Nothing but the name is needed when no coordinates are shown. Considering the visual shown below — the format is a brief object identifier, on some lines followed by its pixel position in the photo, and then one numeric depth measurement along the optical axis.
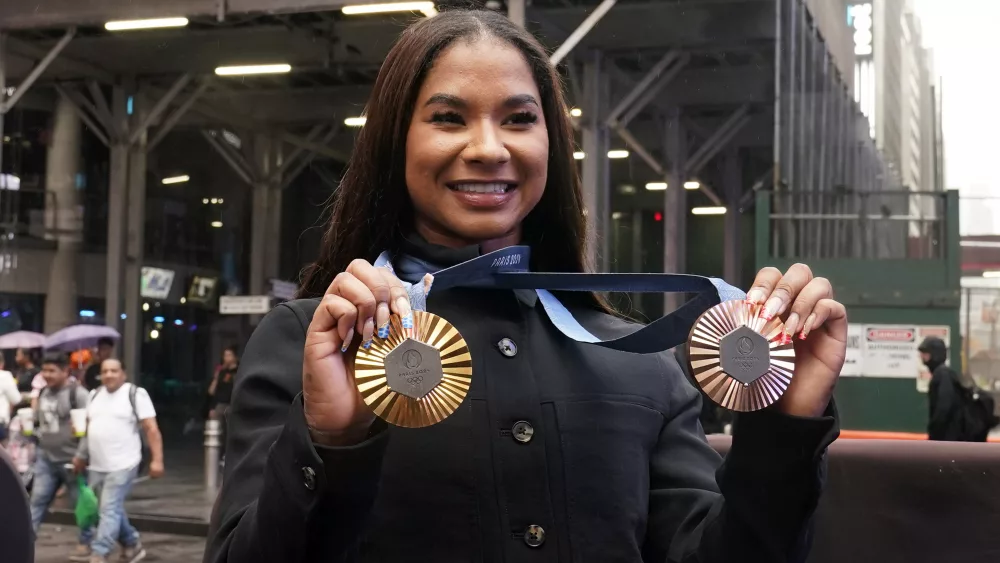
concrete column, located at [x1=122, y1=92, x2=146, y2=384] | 15.30
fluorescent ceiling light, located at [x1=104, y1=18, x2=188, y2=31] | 11.68
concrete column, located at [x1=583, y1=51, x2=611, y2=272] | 11.31
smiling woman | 1.08
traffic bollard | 10.45
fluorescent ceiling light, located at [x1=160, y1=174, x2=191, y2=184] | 16.42
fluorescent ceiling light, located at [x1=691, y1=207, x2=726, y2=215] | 12.07
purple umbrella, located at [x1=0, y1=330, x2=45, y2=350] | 13.26
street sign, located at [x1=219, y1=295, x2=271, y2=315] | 14.49
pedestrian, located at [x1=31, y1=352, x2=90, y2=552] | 7.81
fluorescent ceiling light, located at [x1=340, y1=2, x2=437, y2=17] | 9.89
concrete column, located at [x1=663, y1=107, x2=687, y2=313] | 12.34
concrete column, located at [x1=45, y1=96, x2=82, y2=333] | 15.06
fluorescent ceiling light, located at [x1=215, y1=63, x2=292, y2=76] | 14.09
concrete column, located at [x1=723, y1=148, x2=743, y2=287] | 9.62
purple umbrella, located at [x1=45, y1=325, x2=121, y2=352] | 11.20
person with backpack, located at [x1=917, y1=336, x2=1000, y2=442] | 7.54
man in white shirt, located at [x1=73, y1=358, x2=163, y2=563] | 7.56
